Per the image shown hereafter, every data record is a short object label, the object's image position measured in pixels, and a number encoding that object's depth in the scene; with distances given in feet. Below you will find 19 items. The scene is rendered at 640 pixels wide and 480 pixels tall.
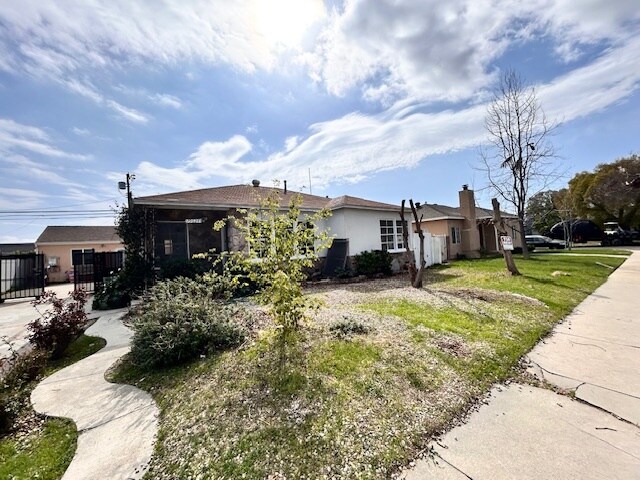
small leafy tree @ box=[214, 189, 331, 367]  14.37
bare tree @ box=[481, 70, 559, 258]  62.80
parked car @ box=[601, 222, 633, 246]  98.27
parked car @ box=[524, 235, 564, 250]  93.81
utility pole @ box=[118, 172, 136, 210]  35.72
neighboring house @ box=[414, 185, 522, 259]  70.64
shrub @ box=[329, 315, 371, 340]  16.88
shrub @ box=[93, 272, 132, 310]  31.71
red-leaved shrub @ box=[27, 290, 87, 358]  17.39
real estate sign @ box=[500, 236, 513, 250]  39.27
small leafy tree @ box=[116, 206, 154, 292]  33.01
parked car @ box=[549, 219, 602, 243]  114.73
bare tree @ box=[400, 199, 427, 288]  33.68
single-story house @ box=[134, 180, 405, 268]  37.29
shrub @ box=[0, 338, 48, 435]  10.85
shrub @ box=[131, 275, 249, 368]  15.03
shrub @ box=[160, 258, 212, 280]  33.19
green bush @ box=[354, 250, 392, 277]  46.21
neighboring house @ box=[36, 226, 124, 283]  75.05
